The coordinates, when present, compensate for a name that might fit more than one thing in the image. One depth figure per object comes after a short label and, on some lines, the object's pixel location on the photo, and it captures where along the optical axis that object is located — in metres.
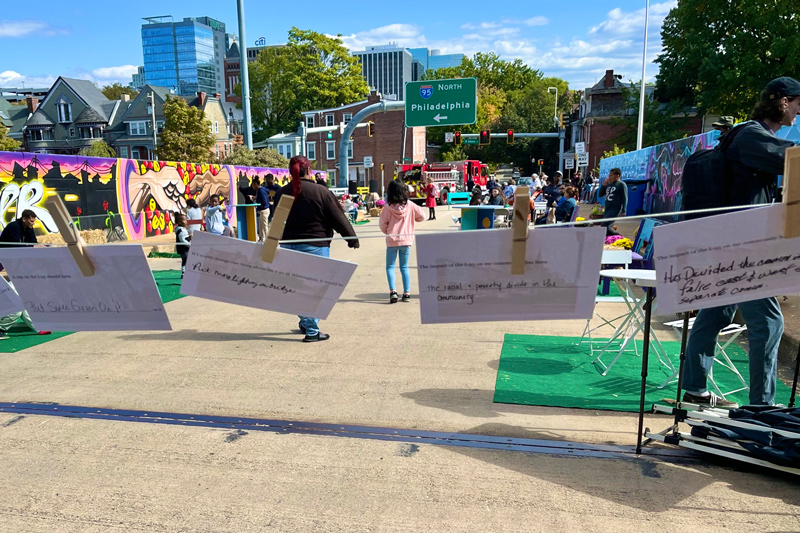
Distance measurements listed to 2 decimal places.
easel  2.29
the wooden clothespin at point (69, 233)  2.59
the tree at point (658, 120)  37.34
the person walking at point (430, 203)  22.19
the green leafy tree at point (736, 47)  28.41
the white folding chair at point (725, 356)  4.23
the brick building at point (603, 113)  46.62
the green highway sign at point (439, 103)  29.19
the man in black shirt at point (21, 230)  6.27
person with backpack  3.08
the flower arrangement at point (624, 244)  7.94
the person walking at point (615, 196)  9.46
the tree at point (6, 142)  34.53
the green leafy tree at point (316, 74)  64.31
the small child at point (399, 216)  7.05
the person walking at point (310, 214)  5.34
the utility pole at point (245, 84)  18.78
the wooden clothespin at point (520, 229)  2.32
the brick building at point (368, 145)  59.25
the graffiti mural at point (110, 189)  11.73
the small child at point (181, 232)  9.88
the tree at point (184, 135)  42.00
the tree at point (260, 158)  30.47
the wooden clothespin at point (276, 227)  2.44
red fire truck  38.78
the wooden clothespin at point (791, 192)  2.22
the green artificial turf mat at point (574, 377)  4.12
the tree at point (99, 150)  52.84
